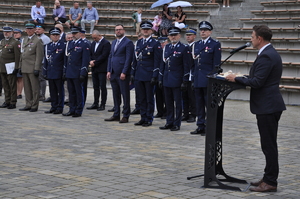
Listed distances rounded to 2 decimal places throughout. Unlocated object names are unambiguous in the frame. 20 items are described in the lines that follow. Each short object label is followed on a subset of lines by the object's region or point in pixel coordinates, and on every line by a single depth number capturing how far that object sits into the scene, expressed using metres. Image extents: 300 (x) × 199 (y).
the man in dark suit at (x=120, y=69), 11.12
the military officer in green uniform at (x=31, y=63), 12.72
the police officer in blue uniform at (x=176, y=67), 10.10
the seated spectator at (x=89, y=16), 20.88
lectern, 6.11
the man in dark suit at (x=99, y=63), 13.28
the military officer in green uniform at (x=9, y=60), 13.34
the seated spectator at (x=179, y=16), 18.66
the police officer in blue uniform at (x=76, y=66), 11.95
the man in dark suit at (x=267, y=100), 5.90
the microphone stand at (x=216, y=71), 6.25
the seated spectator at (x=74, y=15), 21.10
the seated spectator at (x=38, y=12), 21.61
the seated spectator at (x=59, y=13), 21.34
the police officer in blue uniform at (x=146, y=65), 10.70
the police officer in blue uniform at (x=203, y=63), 9.69
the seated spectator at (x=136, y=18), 20.09
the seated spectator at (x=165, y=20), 18.62
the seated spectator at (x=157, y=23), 19.08
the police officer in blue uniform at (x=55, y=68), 12.30
